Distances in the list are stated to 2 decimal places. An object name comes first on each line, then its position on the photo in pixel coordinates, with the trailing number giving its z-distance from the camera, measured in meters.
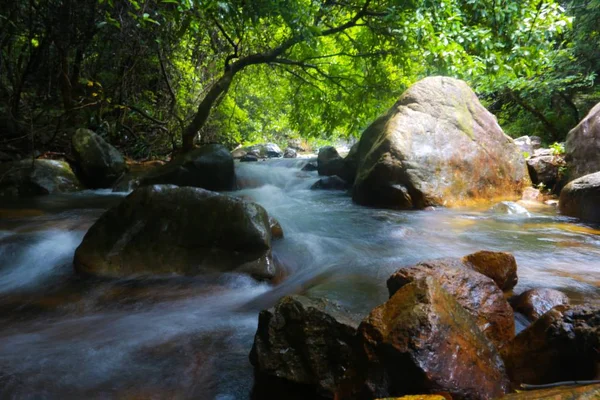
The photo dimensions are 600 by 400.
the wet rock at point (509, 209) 6.11
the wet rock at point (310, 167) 12.39
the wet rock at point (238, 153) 16.55
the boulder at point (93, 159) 8.18
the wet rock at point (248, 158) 15.69
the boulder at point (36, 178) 7.13
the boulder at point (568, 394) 1.08
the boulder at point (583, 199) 5.43
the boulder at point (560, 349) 1.60
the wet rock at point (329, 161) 10.76
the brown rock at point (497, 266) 2.83
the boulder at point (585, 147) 6.69
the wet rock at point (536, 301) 2.39
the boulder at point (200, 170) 7.53
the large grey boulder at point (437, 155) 6.43
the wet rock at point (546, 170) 7.95
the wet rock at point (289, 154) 19.89
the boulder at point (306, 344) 1.80
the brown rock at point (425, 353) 1.42
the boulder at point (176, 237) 3.48
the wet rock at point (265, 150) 17.33
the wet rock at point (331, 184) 9.27
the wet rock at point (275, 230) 4.62
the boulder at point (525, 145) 9.22
